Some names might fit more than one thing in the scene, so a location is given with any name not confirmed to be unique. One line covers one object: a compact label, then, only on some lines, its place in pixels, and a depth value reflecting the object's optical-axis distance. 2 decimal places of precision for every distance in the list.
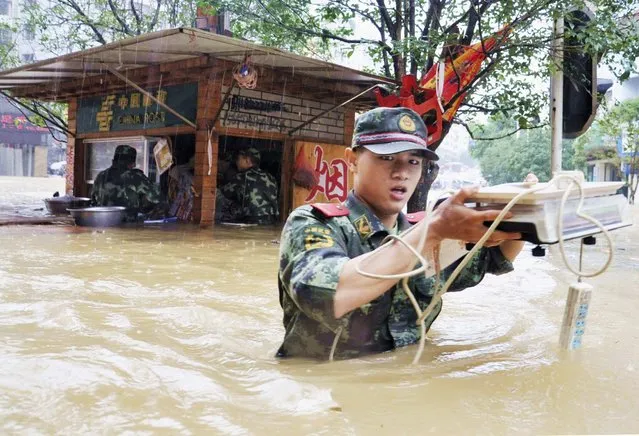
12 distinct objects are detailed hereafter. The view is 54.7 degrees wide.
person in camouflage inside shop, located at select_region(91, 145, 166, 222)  10.83
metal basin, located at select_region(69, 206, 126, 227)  10.00
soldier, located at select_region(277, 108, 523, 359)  2.05
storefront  9.68
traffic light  5.97
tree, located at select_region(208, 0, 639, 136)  7.87
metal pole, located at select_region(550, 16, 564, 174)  5.20
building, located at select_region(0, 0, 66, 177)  39.97
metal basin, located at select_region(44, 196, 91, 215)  12.34
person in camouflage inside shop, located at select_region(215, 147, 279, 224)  11.29
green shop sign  11.19
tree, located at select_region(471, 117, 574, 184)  30.19
